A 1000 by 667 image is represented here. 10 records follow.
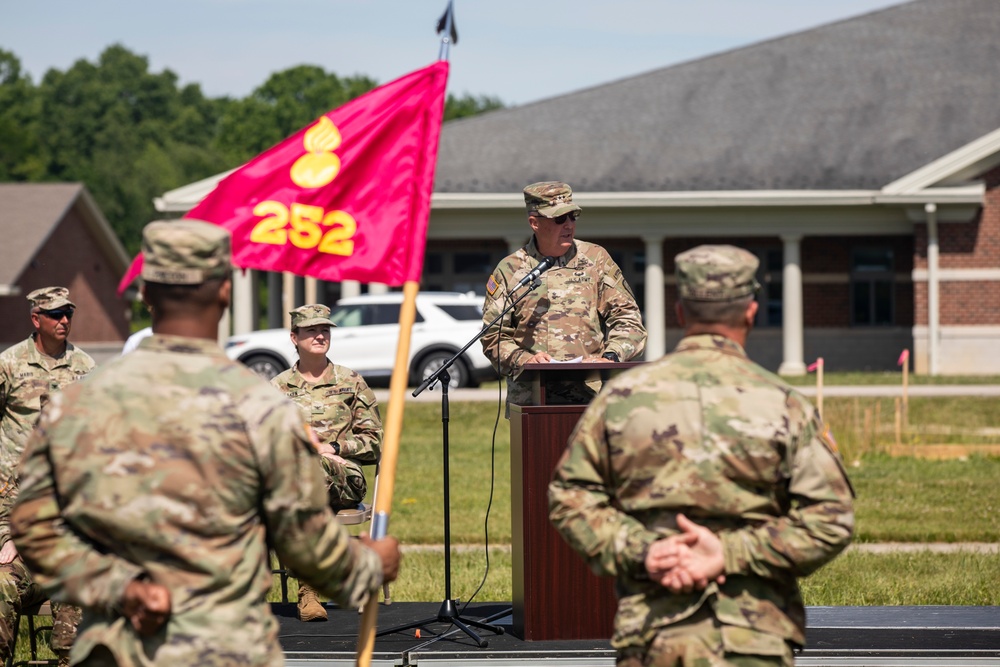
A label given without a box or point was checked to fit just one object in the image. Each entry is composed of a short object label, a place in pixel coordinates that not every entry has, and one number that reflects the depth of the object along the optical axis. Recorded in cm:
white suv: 4647
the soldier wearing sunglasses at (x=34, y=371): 1524
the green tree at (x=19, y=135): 14287
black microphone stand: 1353
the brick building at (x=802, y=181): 5419
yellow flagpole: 864
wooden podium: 1272
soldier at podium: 1428
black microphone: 1320
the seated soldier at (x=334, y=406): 1526
